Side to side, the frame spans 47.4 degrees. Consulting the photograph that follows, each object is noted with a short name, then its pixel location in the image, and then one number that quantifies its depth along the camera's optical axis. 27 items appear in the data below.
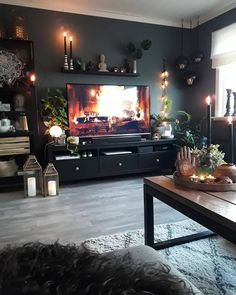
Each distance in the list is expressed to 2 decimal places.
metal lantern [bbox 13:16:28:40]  3.53
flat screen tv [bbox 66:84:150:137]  3.96
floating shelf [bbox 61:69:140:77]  3.96
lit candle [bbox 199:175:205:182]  1.54
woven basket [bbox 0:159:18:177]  3.52
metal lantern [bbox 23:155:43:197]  3.22
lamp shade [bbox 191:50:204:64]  4.44
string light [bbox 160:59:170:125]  4.62
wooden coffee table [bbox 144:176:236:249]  1.14
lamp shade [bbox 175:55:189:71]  4.50
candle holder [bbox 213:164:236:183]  1.49
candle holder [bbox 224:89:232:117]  3.54
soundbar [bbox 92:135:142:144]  3.97
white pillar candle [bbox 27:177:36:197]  3.21
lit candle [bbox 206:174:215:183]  1.52
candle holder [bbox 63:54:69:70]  3.89
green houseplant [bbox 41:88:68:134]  3.74
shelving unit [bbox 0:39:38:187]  3.49
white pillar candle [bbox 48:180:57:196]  3.25
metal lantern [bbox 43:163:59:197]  3.24
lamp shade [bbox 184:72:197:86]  4.59
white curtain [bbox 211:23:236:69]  3.88
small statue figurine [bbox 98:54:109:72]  4.12
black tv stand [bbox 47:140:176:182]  3.69
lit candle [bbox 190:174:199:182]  1.53
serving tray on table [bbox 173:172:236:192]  1.45
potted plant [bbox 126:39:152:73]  4.26
